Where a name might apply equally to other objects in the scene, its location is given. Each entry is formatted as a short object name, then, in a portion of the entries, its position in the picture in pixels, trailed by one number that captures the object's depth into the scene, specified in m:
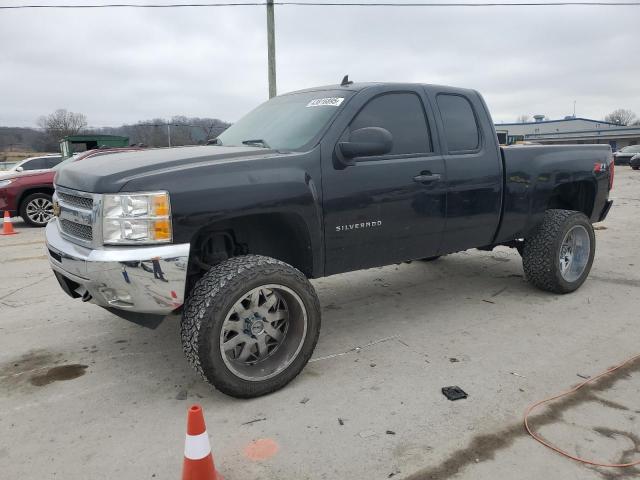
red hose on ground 2.46
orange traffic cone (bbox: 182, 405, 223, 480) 2.12
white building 58.94
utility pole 14.37
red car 10.45
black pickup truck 2.88
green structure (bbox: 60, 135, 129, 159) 17.97
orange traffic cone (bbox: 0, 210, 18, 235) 9.62
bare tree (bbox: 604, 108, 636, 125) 94.43
